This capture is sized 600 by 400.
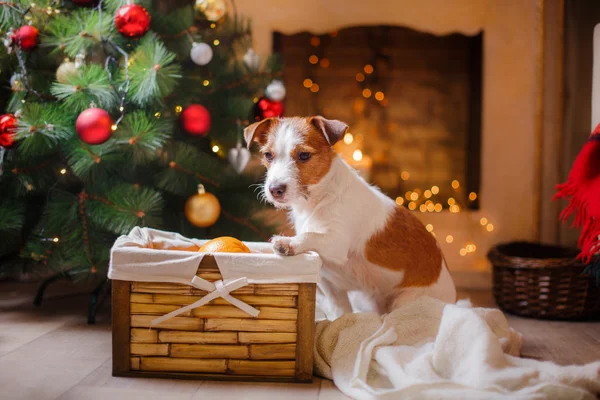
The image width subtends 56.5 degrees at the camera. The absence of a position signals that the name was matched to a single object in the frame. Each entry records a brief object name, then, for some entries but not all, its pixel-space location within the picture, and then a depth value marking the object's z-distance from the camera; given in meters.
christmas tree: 2.24
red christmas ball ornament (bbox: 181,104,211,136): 2.39
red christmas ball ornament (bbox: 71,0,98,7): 2.38
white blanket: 1.48
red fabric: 2.06
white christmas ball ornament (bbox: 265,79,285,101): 2.65
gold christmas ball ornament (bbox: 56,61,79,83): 2.25
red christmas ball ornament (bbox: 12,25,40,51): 2.29
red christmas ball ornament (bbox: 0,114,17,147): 2.23
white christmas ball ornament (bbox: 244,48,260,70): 2.68
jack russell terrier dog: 1.90
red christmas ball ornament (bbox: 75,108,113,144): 2.10
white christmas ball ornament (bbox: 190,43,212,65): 2.41
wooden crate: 1.68
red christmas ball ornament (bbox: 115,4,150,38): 2.22
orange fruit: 1.87
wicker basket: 2.56
